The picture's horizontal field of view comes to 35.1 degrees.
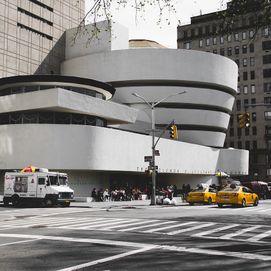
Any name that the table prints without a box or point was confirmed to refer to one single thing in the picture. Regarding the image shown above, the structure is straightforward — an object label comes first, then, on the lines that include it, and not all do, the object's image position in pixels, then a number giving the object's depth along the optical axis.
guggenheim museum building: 45.31
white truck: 32.41
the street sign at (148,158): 35.75
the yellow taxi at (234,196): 30.25
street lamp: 36.03
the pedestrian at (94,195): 43.78
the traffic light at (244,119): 25.33
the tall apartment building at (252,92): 102.31
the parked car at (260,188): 46.93
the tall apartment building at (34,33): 61.72
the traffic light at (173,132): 31.92
